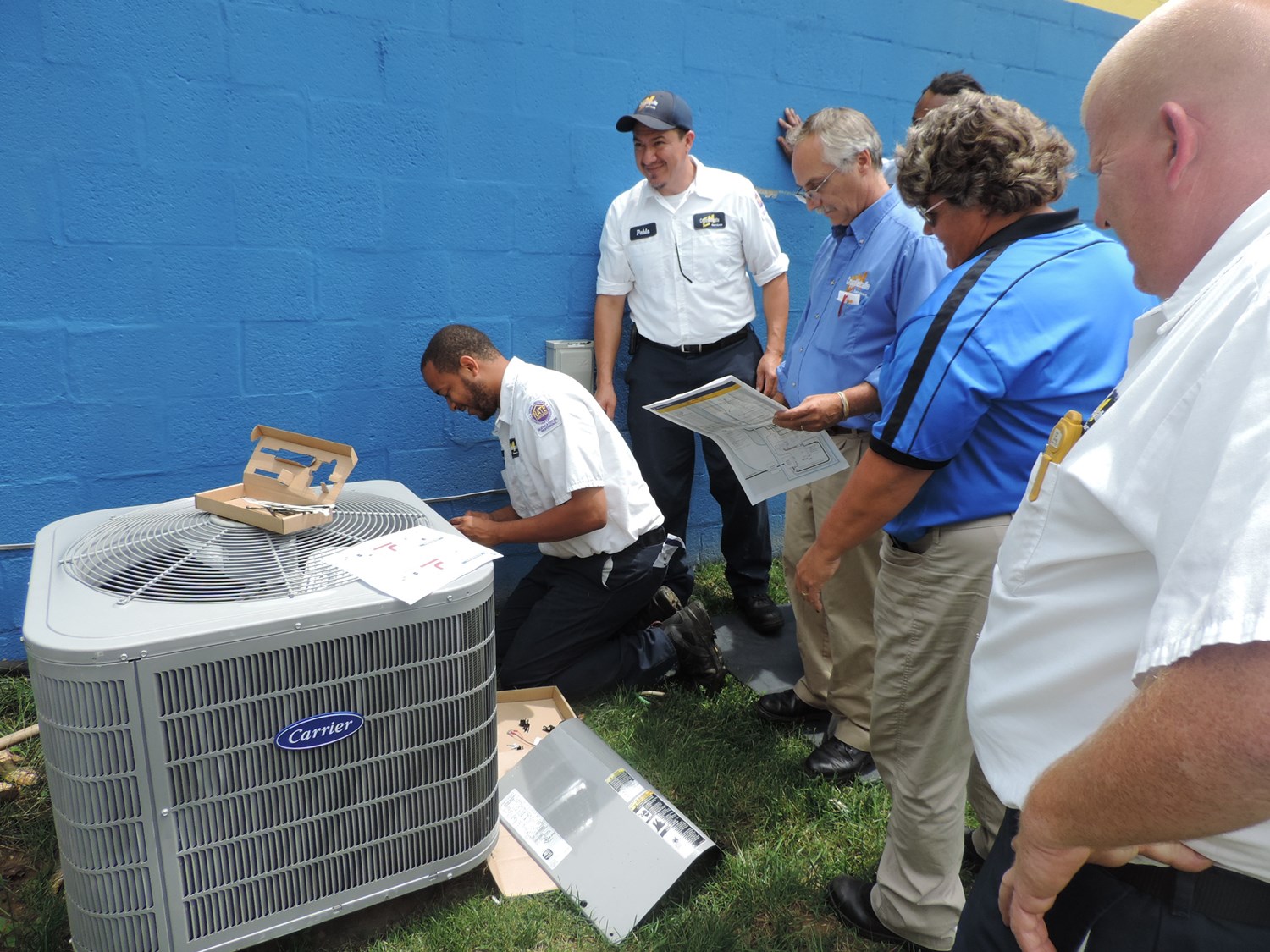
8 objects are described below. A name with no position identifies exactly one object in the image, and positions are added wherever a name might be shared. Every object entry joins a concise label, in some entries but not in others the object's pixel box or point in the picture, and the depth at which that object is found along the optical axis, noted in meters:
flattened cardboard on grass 2.25
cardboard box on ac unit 2.09
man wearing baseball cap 3.66
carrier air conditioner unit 1.59
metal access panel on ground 2.20
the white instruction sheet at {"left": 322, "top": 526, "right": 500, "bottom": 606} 1.84
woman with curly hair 1.75
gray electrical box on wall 3.69
